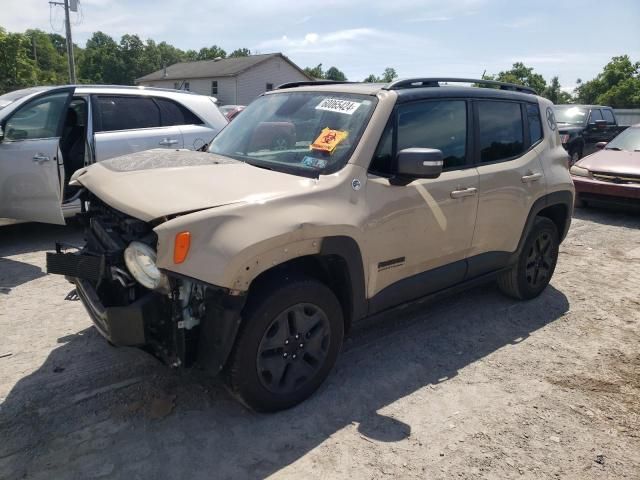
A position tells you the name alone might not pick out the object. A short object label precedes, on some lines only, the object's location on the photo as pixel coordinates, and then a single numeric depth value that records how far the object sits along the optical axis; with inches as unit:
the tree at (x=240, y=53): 3250.5
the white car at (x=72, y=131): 223.9
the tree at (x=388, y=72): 3196.1
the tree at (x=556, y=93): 2657.5
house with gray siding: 1590.8
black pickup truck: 511.7
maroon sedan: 336.5
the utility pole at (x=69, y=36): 945.5
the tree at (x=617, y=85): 1845.5
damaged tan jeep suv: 101.5
